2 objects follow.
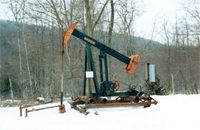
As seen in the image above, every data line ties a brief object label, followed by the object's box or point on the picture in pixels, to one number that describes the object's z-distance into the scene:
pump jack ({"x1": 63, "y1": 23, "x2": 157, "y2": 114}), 15.72
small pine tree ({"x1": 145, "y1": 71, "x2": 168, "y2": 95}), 33.65
